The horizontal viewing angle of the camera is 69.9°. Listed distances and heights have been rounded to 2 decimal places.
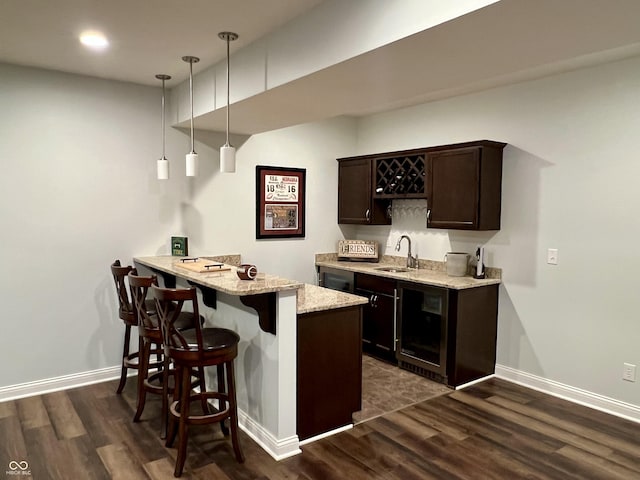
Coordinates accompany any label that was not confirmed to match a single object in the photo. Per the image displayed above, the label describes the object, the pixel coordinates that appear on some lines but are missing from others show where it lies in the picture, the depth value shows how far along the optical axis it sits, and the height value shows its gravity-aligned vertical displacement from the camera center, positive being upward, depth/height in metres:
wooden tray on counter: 3.20 -0.39
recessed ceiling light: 2.79 +1.08
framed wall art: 4.83 +0.13
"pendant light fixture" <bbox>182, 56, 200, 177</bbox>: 3.19 +0.35
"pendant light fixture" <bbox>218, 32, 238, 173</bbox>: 2.97 +0.35
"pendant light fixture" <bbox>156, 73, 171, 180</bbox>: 3.74 +0.36
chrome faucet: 4.90 -0.49
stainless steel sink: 4.63 -0.56
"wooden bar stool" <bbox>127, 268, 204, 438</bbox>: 2.94 -0.80
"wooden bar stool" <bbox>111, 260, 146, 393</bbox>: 3.41 -0.72
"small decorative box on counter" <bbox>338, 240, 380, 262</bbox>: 5.29 -0.41
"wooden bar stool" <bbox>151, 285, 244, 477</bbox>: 2.50 -0.79
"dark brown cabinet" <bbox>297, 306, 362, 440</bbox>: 2.87 -1.01
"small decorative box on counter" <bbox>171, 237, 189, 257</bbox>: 4.14 -0.31
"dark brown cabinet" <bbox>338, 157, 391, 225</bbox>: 5.11 +0.20
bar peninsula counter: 2.72 -0.91
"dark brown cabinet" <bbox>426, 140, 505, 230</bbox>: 3.96 +0.28
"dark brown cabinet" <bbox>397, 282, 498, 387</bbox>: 3.85 -1.02
